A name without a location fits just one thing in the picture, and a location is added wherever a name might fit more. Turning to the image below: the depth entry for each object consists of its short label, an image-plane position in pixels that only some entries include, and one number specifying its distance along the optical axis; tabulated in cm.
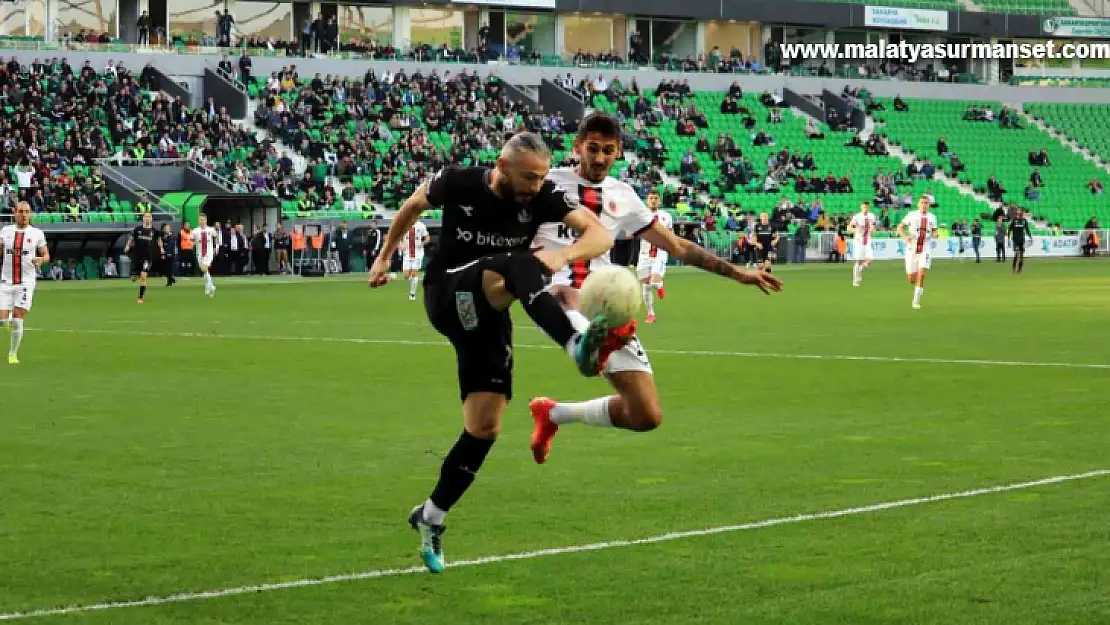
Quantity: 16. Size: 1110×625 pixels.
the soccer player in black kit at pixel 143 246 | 3766
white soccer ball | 766
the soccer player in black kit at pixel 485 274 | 827
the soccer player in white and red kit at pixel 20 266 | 2280
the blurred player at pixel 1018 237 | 5266
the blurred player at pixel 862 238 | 4362
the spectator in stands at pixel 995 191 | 7406
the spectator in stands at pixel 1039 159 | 7904
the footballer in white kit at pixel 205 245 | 4066
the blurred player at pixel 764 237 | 5353
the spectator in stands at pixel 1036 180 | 7644
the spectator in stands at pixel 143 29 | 6350
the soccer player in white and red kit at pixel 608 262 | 925
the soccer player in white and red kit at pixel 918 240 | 3384
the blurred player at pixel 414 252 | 3941
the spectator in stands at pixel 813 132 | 7481
